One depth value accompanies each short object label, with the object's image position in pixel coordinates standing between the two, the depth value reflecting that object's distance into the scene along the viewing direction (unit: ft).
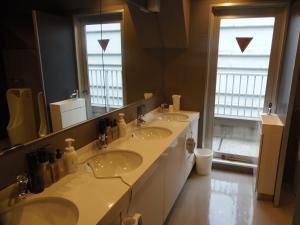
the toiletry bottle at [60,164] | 4.12
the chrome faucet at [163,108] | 9.89
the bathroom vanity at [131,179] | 3.47
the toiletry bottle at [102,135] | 5.57
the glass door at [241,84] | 9.17
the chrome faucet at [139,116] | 7.82
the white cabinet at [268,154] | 7.64
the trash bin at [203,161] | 9.75
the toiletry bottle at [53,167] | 3.94
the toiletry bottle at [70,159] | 4.27
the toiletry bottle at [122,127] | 6.36
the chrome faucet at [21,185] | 3.51
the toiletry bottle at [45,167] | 3.76
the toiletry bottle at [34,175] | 3.66
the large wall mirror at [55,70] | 3.57
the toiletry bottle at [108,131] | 5.79
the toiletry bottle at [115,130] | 6.07
